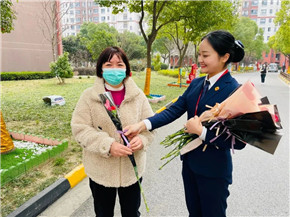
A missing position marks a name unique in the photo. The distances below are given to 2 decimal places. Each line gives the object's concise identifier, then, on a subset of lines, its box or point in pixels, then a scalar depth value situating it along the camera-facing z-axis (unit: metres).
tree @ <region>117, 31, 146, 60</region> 30.94
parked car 43.06
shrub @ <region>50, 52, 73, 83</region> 13.15
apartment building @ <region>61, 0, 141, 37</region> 61.03
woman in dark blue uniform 1.45
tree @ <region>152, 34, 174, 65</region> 35.80
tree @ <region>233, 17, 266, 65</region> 36.72
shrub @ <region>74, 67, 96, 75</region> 25.29
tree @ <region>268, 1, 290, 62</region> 20.73
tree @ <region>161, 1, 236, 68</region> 10.26
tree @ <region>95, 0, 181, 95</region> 8.89
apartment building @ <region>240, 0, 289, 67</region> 62.97
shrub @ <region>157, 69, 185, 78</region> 23.16
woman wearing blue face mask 1.65
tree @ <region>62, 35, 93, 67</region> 30.16
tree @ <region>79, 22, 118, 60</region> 20.91
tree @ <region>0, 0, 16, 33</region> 4.18
